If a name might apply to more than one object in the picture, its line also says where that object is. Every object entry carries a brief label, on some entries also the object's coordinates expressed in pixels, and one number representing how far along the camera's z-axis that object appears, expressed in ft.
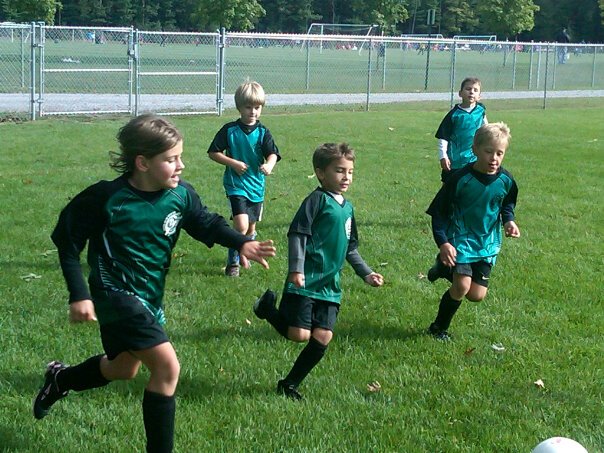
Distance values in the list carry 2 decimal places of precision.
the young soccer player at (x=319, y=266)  15.81
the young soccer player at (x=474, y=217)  19.10
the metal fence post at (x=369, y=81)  78.39
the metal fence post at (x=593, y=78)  117.39
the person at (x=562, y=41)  135.63
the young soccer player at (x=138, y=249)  12.53
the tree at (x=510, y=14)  171.53
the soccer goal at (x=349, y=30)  188.91
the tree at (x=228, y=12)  141.08
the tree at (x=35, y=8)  117.39
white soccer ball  11.84
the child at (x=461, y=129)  29.16
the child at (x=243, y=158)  24.61
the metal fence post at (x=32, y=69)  62.59
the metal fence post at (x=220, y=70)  68.69
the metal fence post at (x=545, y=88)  89.97
